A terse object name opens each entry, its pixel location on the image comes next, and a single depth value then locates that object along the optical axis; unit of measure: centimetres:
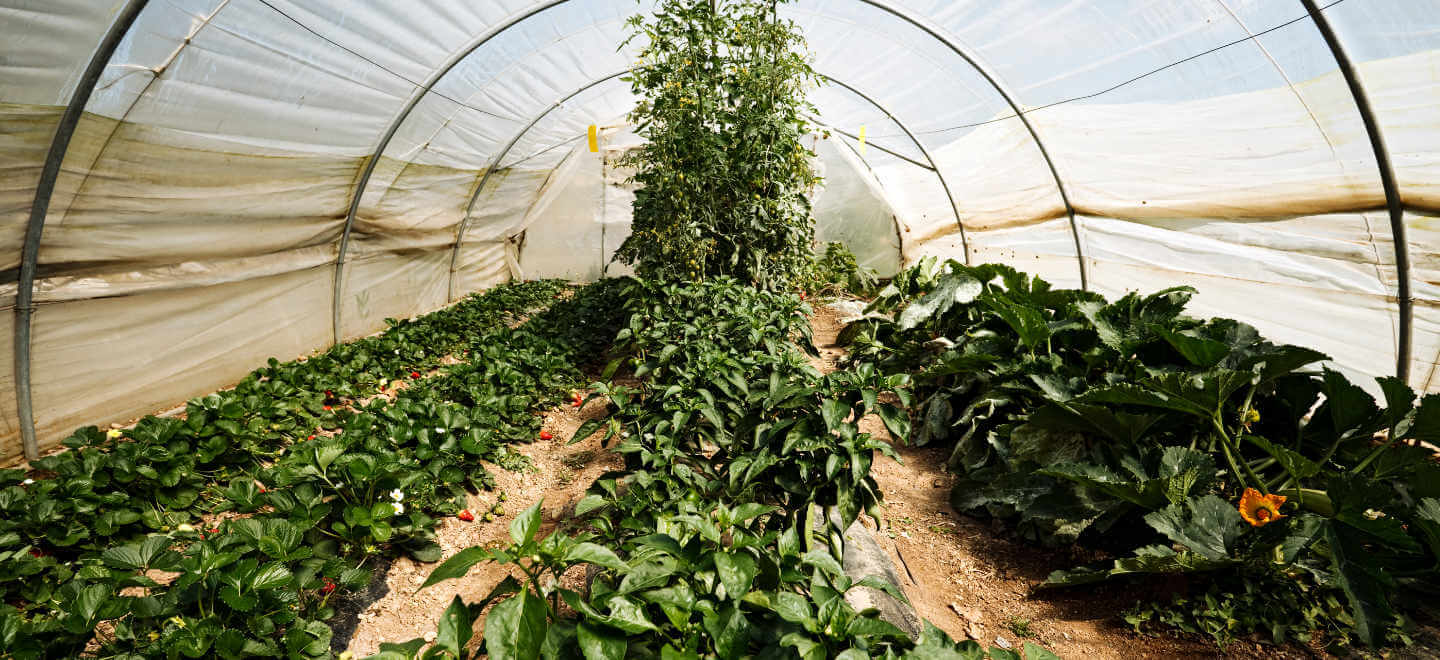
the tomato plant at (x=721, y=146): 495
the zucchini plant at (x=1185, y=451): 208
